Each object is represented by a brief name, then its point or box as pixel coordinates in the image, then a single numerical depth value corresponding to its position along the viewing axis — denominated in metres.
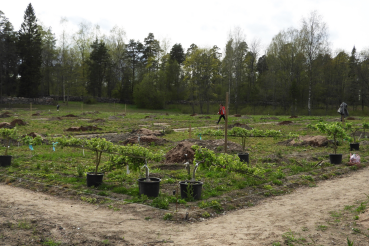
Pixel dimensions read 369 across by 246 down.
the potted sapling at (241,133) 11.11
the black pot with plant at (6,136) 10.36
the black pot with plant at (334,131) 11.47
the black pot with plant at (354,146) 14.09
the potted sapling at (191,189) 7.11
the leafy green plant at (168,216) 6.02
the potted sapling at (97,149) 8.12
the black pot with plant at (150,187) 7.19
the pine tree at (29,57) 57.88
